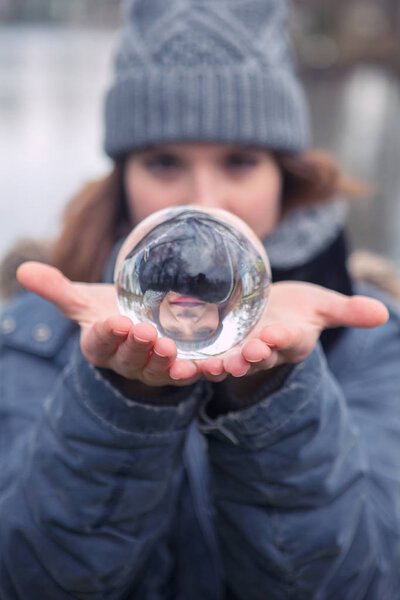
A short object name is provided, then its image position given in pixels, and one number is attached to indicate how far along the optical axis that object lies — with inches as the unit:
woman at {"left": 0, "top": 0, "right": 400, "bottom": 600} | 21.2
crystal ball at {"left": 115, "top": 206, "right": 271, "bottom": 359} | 20.6
